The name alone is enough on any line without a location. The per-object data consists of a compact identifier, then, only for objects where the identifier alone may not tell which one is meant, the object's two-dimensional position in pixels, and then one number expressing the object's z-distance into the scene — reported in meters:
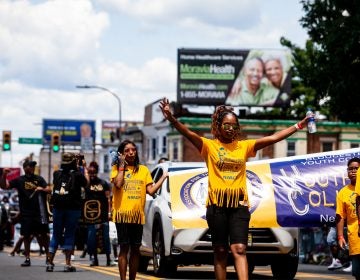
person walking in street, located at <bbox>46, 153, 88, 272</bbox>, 17.80
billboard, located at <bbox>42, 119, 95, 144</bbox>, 149.25
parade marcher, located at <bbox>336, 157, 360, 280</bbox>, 11.75
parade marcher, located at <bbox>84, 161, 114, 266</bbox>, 19.72
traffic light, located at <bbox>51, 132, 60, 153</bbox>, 56.62
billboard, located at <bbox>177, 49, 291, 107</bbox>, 79.69
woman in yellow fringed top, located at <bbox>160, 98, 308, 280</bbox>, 10.25
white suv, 15.76
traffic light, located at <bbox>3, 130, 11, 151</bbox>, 56.21
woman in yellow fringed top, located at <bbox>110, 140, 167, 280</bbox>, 13.02
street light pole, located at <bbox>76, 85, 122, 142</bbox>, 70.64
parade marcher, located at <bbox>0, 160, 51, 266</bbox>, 19.53
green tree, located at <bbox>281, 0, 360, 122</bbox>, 30.17
